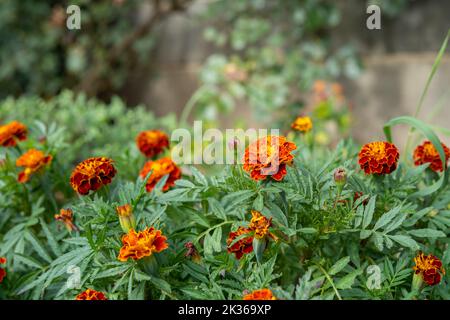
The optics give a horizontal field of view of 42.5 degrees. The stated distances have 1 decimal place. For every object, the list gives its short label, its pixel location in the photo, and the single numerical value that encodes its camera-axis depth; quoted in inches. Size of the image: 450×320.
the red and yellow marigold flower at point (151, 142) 48.2
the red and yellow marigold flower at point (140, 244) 31.6
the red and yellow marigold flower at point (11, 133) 47.4
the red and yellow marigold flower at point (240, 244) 33.7
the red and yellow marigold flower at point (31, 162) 43.9
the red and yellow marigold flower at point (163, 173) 42.0
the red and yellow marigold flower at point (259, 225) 32.4
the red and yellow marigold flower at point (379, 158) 35.4
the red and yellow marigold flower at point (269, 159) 33.1
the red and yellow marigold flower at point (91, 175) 36.3
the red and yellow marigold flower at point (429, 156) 41.1
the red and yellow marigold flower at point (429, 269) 32.5
